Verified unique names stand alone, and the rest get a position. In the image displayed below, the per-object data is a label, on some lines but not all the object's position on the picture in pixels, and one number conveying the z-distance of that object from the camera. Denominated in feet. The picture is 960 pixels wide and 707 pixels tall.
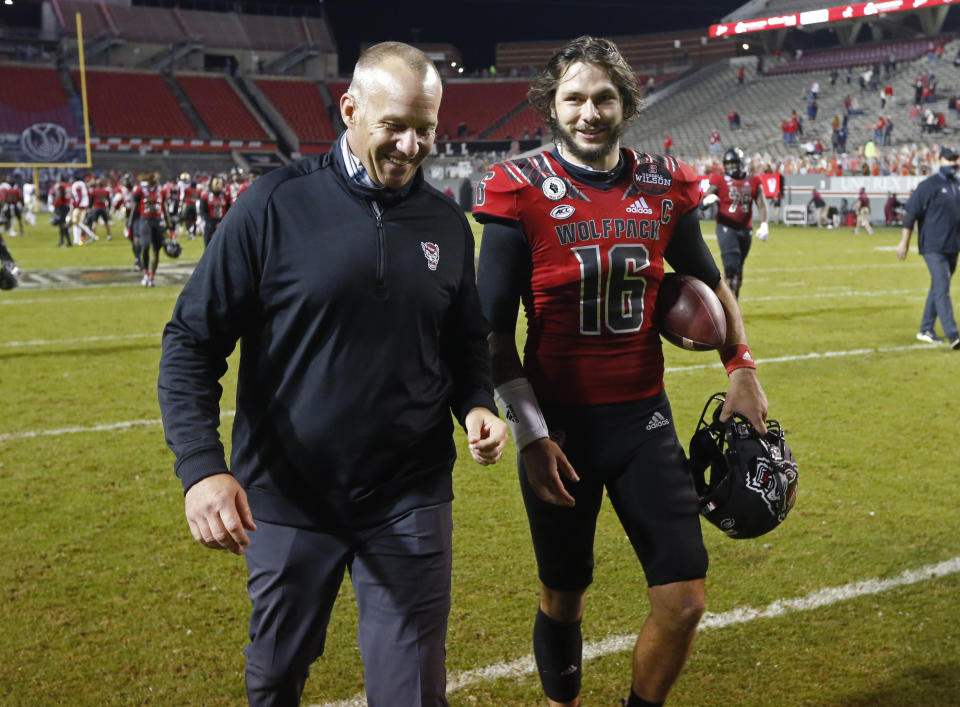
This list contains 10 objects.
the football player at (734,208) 37.86
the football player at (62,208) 74.95
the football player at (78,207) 78.54
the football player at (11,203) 89.30
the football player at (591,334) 8.91
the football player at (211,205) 51.35
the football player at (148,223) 47.39
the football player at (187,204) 80.07
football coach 7.29
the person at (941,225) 31.30
